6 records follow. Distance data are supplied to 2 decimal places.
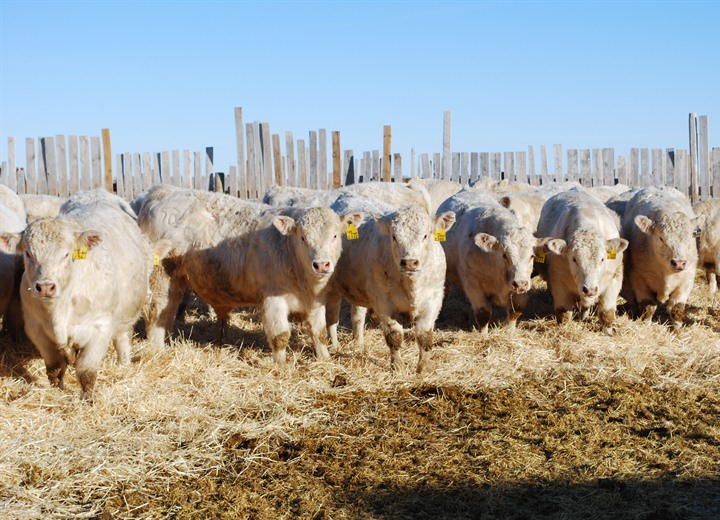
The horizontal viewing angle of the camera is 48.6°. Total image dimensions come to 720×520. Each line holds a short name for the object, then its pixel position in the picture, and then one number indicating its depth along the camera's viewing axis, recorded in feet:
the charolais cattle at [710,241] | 33.99
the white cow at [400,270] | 24.23
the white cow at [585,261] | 28.99
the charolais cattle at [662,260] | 30.63
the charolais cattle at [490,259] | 28.71
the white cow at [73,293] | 20.04
